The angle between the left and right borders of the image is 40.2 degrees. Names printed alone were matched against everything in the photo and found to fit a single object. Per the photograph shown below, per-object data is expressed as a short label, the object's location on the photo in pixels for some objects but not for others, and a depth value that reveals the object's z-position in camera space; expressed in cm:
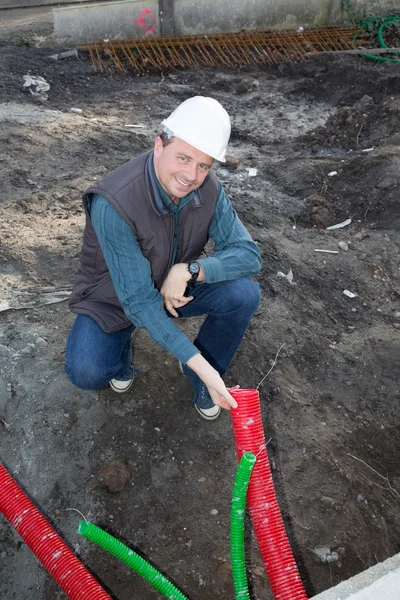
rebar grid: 730
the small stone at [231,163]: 510
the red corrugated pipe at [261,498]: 184
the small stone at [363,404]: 304
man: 210
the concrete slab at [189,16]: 731
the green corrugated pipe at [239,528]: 179
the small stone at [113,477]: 250
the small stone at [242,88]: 682
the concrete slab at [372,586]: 161
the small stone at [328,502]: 257
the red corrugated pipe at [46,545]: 178
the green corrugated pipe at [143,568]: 182
